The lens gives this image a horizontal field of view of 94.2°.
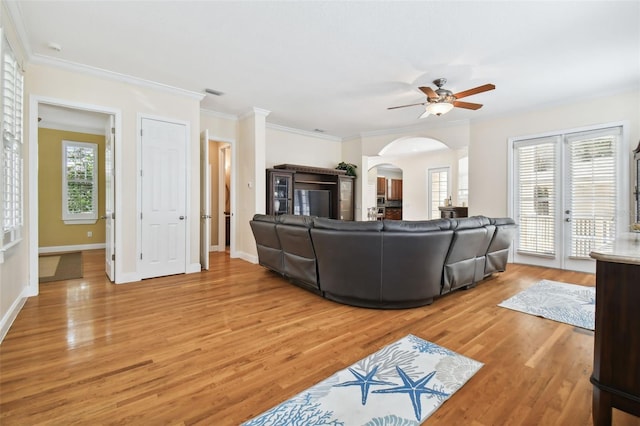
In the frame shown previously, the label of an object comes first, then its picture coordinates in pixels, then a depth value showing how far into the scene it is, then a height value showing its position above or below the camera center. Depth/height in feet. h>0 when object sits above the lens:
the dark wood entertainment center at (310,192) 19.76 +1.37
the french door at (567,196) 14.79 +0.86
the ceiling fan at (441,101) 12.93 +4.90
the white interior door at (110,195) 13.32 +0.64
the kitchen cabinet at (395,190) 39.65 +2.75
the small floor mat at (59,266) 14.39 -3.25
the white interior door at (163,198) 13.89 +0.53
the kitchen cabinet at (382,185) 38.27 +3.28
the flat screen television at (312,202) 21.99 +0.61
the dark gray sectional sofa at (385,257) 9.64 -1.63
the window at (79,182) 22.26 +2.03
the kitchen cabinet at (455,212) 22.45 -0.09
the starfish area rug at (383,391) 5.03 -3.50
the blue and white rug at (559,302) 9.52 -3.34
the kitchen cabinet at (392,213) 38.26 -0.34
